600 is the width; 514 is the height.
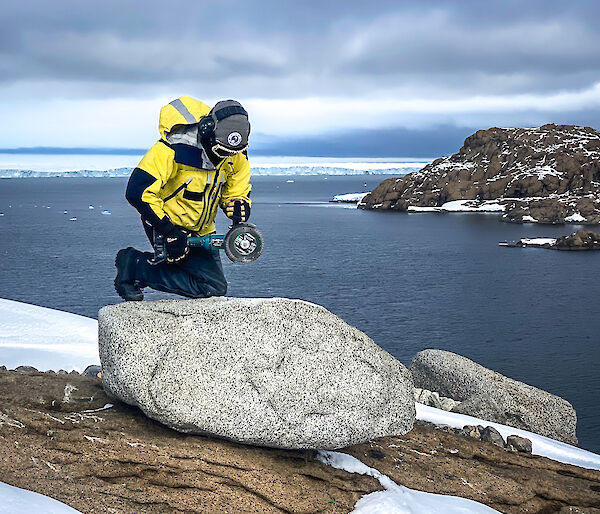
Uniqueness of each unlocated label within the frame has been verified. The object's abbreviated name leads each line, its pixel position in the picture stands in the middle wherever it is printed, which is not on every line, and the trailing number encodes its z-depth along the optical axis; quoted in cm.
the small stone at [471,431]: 919
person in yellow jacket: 725
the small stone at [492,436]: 916
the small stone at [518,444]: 927
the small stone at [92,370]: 1051
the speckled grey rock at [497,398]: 1336
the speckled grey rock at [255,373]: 666
